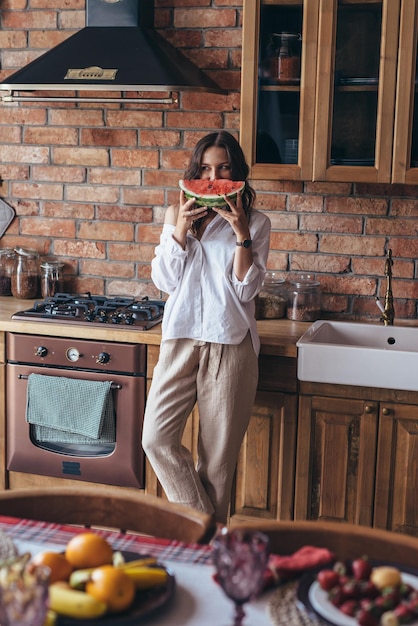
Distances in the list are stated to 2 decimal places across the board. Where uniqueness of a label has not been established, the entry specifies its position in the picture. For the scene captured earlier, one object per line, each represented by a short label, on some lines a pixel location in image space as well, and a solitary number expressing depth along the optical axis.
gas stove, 3.31
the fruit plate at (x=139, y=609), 1.21
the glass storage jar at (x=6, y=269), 3.92
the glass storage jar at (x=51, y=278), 3.83
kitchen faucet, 3.34
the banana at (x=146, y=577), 1.30
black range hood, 3.21
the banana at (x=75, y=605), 1.20
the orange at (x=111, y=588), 1.22
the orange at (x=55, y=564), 1.28
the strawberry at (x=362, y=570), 1.29
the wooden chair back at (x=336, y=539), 1.52
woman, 2.89
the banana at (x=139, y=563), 1.33
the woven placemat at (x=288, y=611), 1.25
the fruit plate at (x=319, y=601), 1.23
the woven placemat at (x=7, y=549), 1.46
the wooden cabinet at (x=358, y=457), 3.00
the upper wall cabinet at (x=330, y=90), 3.09
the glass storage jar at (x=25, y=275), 3.83
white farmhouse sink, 2.89
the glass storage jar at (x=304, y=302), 3.46
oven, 3.23
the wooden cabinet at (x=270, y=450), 3.11
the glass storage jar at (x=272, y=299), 3.46
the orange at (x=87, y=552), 1.33
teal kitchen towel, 3.23
